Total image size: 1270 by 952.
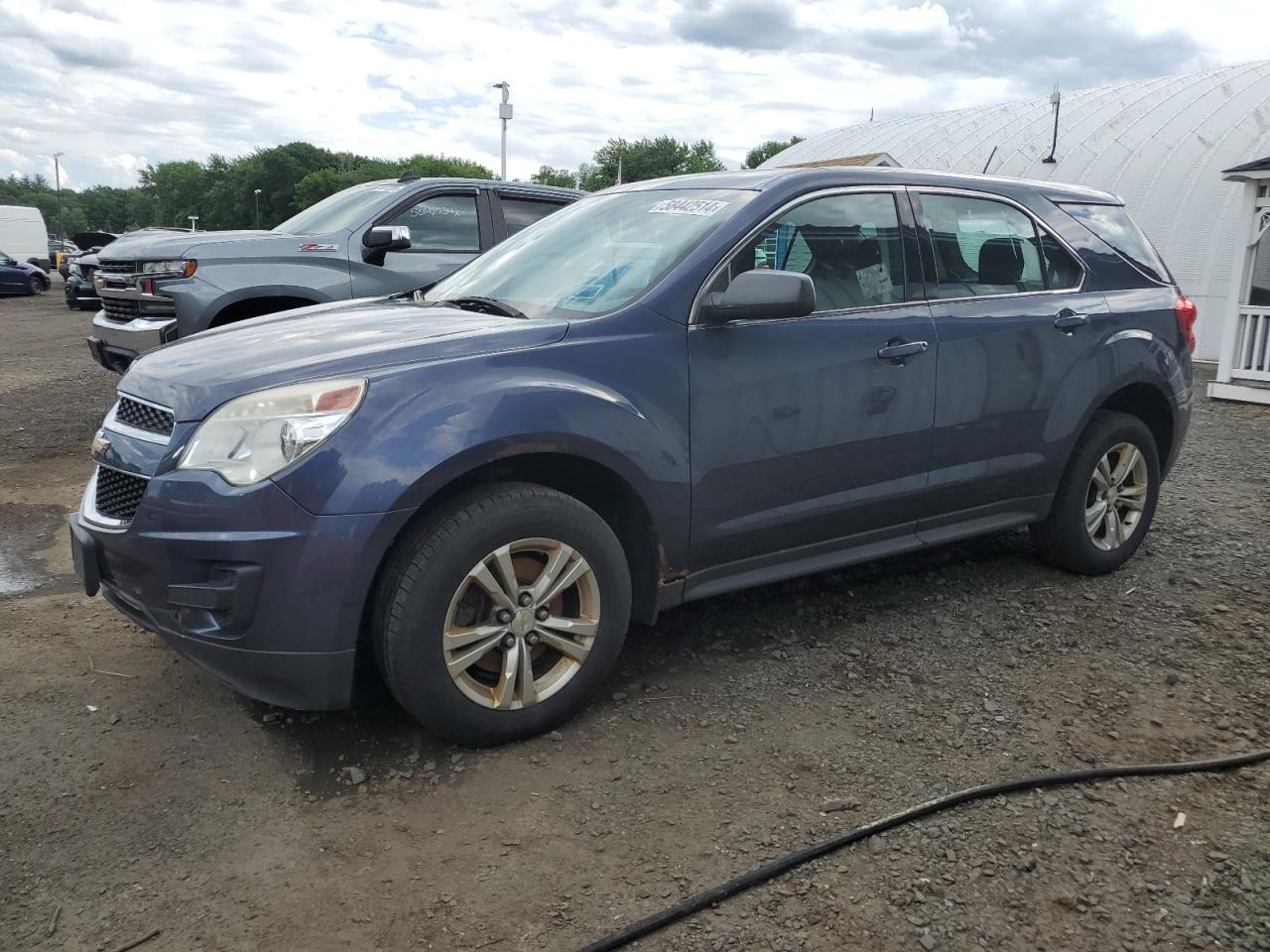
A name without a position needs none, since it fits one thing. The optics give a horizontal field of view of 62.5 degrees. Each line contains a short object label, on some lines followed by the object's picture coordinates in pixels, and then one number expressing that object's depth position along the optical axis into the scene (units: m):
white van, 37.69
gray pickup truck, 7.42
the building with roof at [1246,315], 13.29
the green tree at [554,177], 104.72
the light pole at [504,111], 34.59
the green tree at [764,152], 94.00
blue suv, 2.92
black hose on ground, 2.44
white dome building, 18.61
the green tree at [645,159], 100.44
